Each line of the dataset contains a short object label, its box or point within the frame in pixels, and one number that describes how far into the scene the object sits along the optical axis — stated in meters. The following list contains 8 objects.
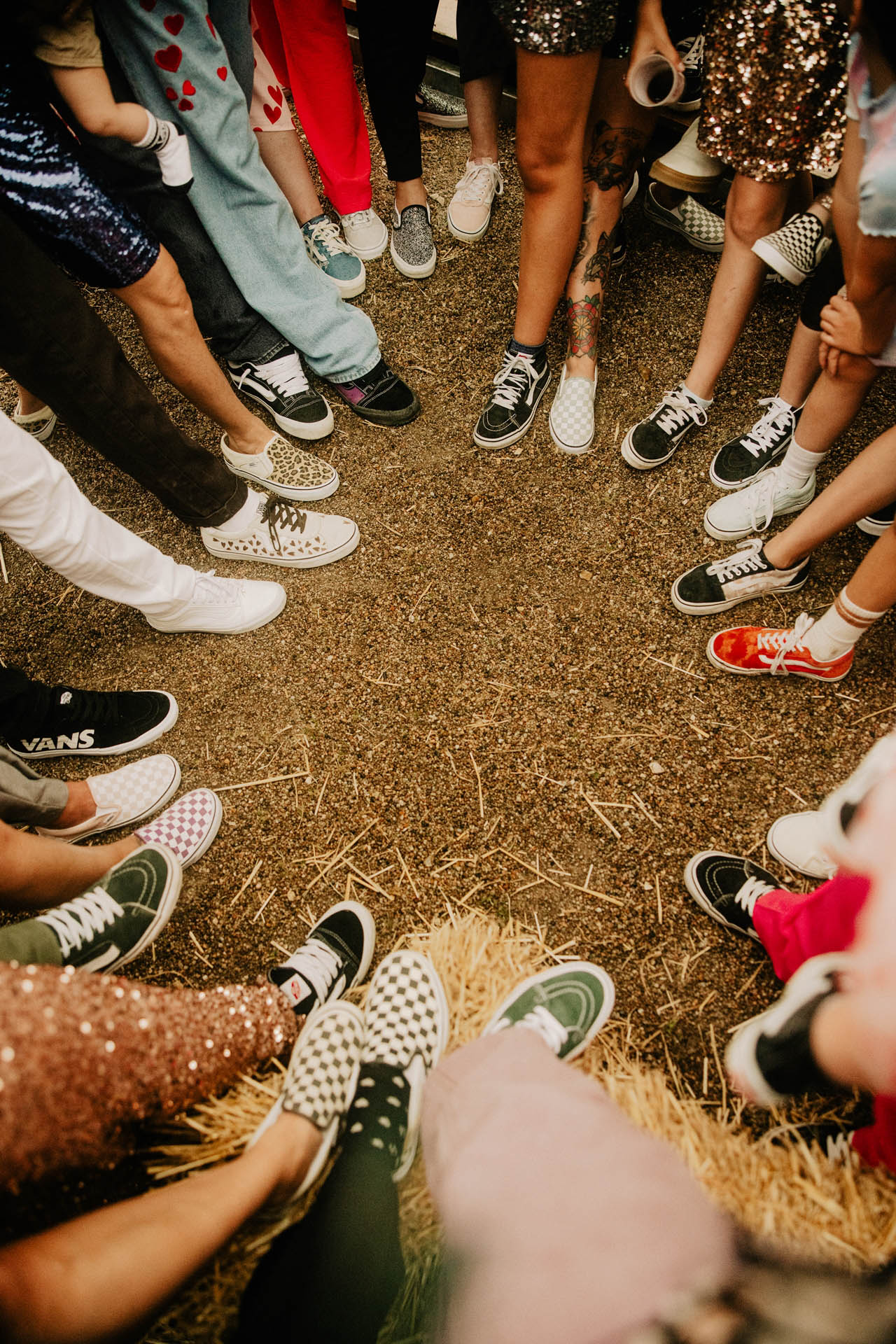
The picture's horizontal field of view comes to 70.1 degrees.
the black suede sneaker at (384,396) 2.38
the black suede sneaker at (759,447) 2.14
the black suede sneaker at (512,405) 2.30
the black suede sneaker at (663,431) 2.20
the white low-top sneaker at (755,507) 2.01
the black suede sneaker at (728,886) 1.58
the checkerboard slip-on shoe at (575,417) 2.27
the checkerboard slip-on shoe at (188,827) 1.75
